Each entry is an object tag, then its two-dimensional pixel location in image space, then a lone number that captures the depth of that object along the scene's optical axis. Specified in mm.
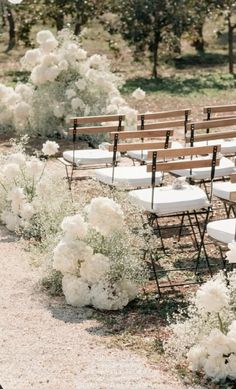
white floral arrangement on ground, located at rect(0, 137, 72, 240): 8578
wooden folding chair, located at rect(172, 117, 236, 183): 9062
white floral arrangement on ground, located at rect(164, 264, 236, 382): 5578
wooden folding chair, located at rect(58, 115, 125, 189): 10391
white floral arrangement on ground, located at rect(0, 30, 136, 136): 14195
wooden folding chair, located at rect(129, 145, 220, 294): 7461
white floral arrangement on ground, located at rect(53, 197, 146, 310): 6977
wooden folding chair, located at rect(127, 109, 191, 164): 10273
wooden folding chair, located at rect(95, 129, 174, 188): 8742
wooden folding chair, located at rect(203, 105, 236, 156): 10609
